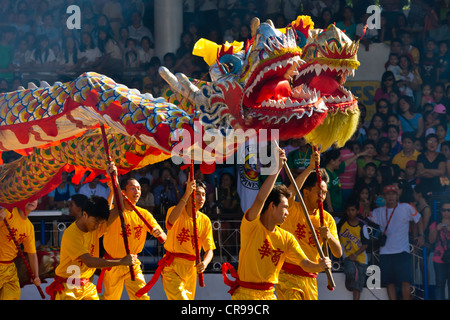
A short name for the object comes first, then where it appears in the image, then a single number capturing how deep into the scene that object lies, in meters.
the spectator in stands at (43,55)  18.59
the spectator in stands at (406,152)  16.39
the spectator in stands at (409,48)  17.93
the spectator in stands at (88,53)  18.51
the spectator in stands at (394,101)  17.09
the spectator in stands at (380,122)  16.72
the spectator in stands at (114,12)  19.45
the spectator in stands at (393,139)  16.54
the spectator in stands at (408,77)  17.55
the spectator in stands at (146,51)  18.65
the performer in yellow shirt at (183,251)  13.12
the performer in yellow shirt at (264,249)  10.86
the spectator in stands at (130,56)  18.44
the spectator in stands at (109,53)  18.48
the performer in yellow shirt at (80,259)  11.47
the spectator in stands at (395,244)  14.85
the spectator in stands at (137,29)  19.15
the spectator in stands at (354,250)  14.87
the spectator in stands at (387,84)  17.24
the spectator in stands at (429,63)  17.76
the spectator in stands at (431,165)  15.82
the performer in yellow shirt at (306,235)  11.87
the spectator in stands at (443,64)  17.85
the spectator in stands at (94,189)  16.25
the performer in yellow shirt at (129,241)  13.08
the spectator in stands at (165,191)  15.94
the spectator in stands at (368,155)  16.22
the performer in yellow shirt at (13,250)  13.54
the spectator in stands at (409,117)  16.85
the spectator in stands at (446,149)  16.25
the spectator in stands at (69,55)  18.41
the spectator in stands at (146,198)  15.99
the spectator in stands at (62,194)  16.57
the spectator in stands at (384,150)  16.36
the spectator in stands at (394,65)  17.70
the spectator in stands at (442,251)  14.75
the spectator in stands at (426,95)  17.32
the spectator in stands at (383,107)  16.91
